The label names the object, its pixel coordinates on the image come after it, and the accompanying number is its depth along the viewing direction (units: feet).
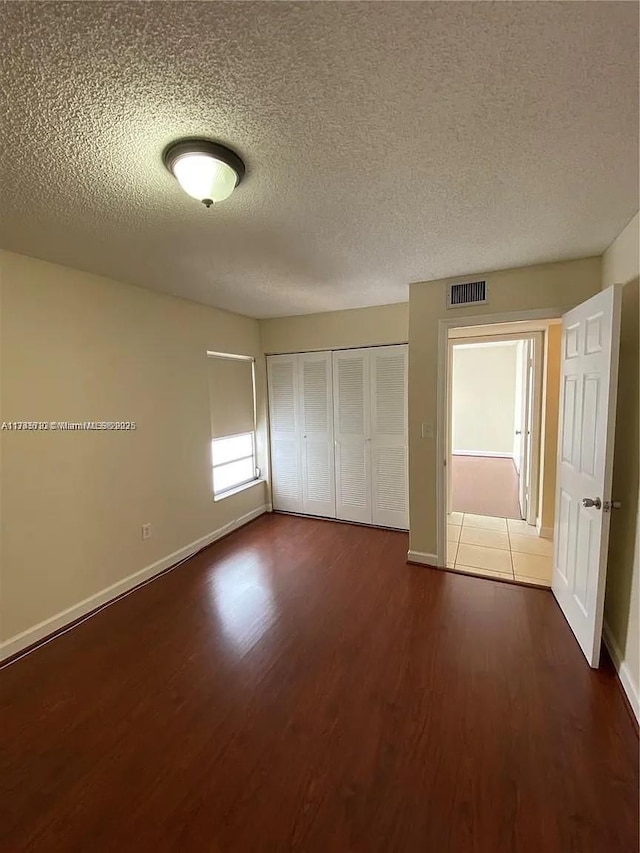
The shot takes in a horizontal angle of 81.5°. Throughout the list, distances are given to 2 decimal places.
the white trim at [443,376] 8.95
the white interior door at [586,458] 6.29
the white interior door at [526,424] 13.53
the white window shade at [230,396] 12.88
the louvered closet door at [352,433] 13.39
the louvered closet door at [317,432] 14.03
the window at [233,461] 13.24
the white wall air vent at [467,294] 9.37
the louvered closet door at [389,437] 12.82
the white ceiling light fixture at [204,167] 4.31
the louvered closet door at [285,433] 14.69
